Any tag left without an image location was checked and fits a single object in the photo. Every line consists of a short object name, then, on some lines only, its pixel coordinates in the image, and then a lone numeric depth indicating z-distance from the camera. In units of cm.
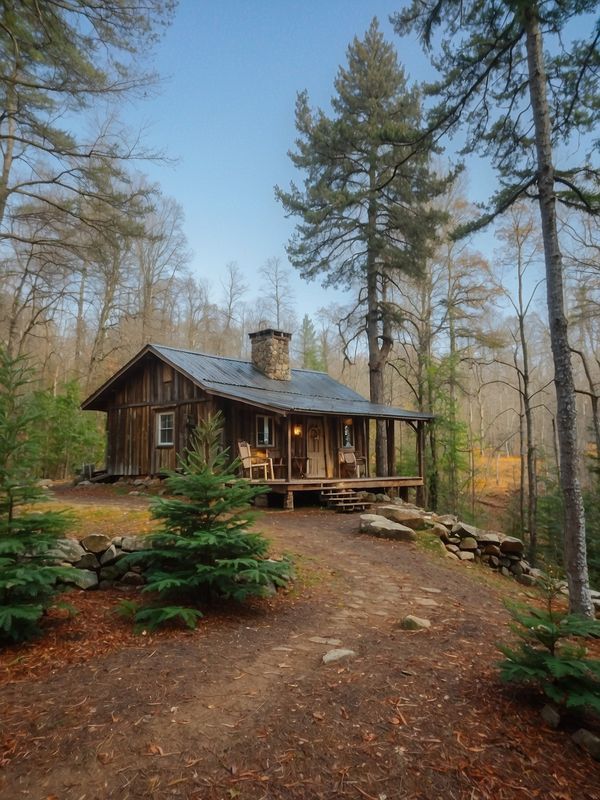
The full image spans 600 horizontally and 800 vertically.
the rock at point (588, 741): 249
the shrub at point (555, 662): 264
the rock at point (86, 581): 540
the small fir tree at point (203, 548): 457
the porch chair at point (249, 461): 1256
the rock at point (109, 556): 571
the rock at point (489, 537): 910
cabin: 1309
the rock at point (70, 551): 540
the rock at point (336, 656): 370
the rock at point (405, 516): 959
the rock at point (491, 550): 905
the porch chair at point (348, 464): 1562
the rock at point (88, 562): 563
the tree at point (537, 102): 550
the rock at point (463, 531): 934
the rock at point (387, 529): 888
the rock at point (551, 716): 271
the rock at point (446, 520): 972
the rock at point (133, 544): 586
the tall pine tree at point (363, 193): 1628
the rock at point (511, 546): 905
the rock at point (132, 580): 567
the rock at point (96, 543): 571
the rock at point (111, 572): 567
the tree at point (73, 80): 639
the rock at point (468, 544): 909
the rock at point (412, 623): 453
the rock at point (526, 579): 870
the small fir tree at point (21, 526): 396
